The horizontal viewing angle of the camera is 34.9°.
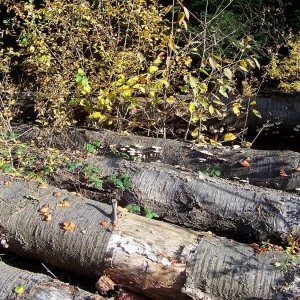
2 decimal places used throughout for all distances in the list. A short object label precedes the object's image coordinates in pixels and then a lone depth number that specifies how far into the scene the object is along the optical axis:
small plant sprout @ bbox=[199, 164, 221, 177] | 3.92
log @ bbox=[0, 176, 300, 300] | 2.67
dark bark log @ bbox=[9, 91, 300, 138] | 5.71
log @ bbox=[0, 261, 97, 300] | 2.67
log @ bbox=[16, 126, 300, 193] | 3.75
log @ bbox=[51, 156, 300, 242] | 3.22
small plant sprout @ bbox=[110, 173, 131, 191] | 3.72
